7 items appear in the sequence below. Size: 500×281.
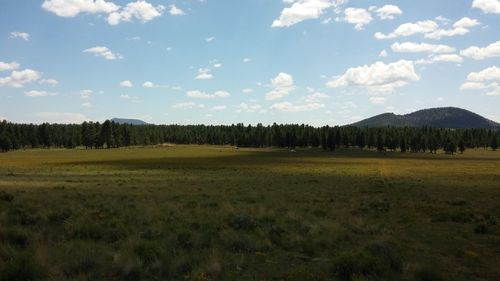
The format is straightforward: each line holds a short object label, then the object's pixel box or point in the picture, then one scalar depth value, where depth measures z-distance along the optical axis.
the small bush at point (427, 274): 9.05
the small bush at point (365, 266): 9.06
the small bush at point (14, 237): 11.13
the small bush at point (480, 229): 15.48
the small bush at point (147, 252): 9.64
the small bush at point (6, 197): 20.89
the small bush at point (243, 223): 14.75
